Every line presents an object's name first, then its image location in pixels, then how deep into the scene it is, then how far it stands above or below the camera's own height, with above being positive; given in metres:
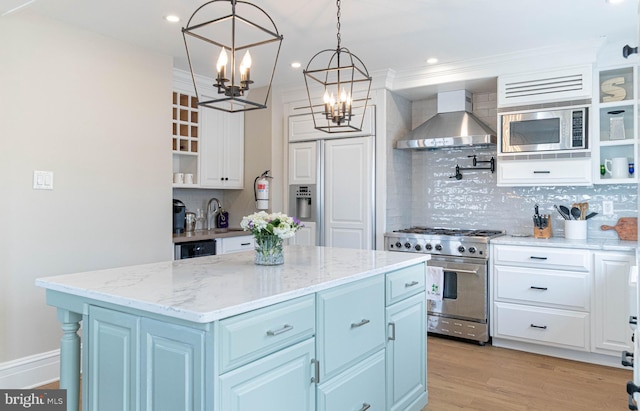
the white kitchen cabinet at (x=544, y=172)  3.72 +0.30
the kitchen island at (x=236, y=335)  1.49 -0.48
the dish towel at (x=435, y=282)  4.09 -0.67
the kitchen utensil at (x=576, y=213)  3.91 -0.05
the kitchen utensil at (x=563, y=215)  3.99 -0.07
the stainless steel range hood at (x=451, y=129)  4.20 +0.74
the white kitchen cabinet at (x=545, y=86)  3.68 +1.01
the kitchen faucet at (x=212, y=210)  5.17 -0.04
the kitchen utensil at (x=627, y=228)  3.80 -0.17
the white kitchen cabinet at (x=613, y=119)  3.69 +0.73
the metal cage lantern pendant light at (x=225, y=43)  2.93 +1.32
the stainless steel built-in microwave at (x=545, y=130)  3.70 +0.64
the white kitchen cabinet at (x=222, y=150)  4.76 +0.61
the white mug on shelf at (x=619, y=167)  3.71 +0.33
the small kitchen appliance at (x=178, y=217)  4.41 -0.10
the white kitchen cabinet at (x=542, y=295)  3.52 -0.70
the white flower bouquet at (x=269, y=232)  2.21 -0.12
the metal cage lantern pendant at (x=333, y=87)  4.14 +1.23
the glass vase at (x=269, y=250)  2.30 -0.22
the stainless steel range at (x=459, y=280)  3.91 -0.63
